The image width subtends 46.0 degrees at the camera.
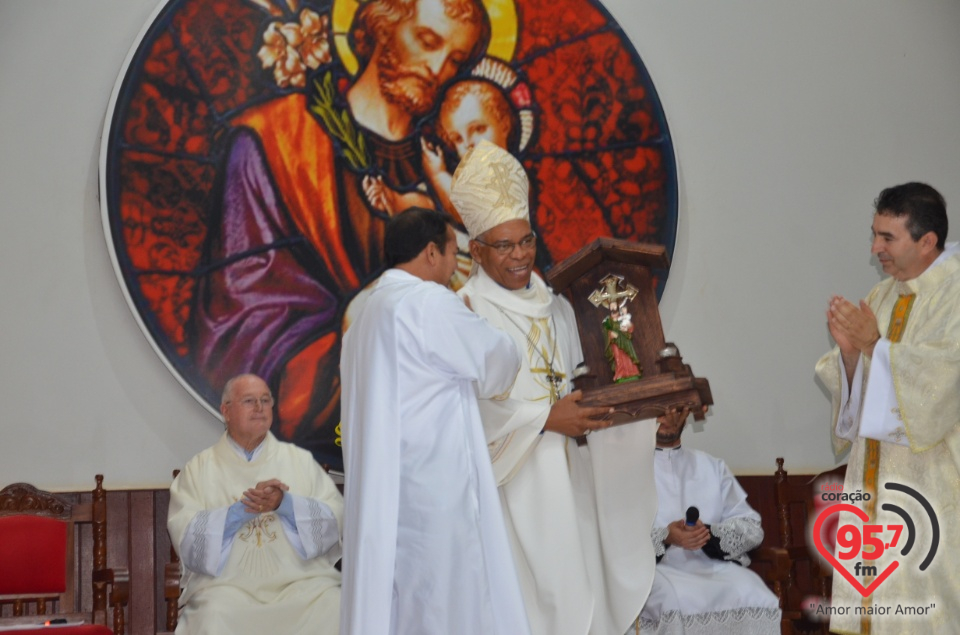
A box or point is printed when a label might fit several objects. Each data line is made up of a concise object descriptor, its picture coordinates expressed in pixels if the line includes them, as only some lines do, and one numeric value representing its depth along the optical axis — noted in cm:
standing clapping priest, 444
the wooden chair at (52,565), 563
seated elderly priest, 544
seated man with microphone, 570
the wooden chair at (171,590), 550
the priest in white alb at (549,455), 464
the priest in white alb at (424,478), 410
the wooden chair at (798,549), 657
